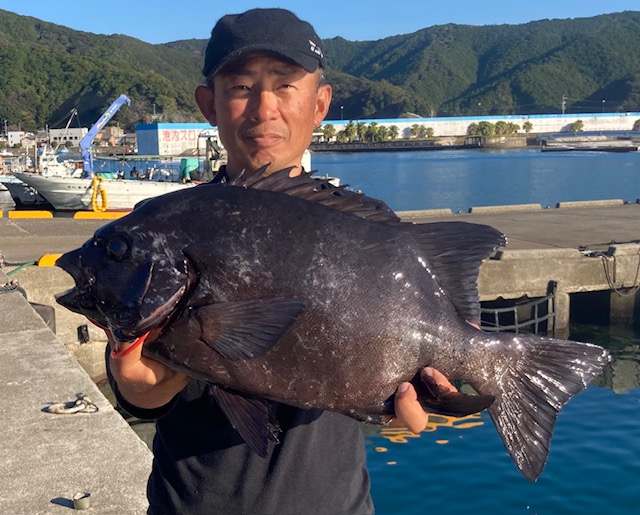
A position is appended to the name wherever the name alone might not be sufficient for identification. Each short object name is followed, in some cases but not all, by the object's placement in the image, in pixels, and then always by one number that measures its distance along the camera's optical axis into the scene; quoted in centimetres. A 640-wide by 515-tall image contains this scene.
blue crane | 3111
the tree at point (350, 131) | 14250
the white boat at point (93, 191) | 2612
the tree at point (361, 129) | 14088
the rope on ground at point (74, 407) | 454
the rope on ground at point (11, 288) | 838
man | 214
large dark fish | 185
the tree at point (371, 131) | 14138
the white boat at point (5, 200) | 3512
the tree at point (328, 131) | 14275
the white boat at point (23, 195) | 3278
